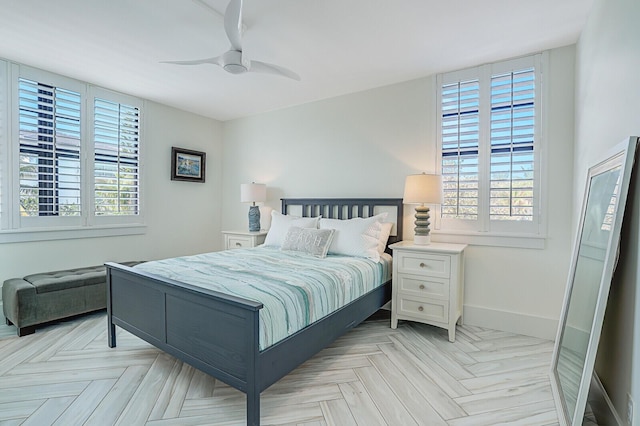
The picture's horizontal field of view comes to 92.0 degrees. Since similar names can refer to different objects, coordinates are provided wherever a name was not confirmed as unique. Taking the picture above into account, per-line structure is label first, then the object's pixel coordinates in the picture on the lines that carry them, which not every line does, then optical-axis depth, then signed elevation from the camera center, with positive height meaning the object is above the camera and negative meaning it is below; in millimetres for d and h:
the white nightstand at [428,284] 2803 -716
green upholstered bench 2846 -928
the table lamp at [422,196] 3049 +120
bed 1678 -827
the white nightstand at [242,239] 4327 -478
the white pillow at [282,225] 3695 -236
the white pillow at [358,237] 3145 -316
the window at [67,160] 3170 +487
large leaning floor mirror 1468 -400
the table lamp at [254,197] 4465 +124
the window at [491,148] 2932 +610
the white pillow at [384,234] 3357 -295
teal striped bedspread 1857 -530
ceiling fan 1878 +1089
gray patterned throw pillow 3148 -365
